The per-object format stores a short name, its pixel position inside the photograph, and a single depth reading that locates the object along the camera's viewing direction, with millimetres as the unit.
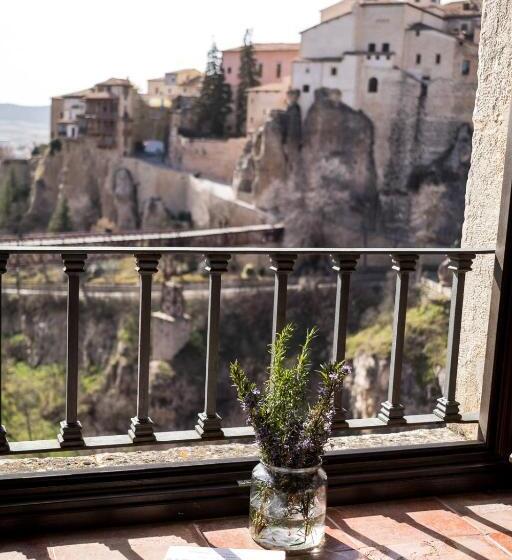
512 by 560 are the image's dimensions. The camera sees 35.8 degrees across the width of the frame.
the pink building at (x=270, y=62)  44762
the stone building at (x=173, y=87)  46562
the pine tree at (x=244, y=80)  43847
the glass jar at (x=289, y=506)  2059
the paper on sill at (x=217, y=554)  2018
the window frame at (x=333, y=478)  2191
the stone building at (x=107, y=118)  44781
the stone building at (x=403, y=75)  39438
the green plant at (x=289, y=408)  2068
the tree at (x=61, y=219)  42594
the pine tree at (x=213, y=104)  43969
